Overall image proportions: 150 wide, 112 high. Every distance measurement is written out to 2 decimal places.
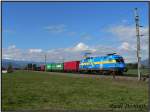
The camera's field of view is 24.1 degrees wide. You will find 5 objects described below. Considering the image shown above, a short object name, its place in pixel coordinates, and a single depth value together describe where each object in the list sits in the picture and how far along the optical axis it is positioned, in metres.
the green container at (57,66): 100.21
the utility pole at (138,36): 38.25
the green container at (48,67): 113.99
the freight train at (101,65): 56.75
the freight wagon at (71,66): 84.00
